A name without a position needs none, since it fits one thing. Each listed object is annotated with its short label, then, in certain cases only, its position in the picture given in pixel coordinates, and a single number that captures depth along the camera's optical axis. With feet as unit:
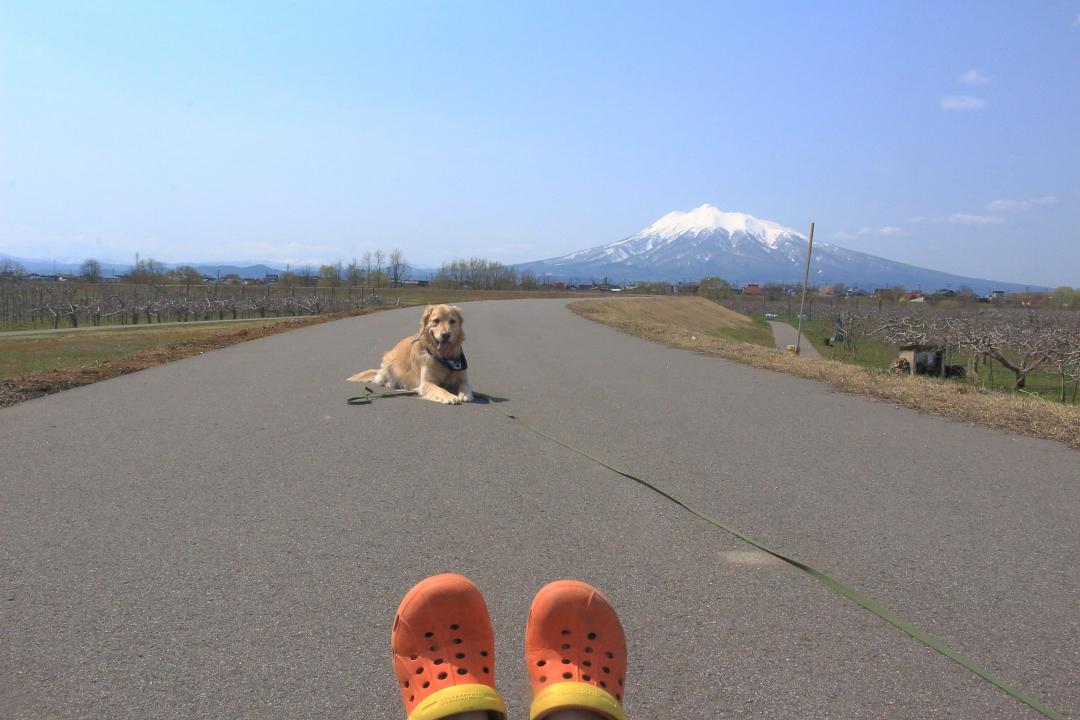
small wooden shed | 82.33
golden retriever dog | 30.53
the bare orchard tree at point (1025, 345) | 84.23
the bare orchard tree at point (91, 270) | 360.36
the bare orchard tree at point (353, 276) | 418.92
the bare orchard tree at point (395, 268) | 523.54
